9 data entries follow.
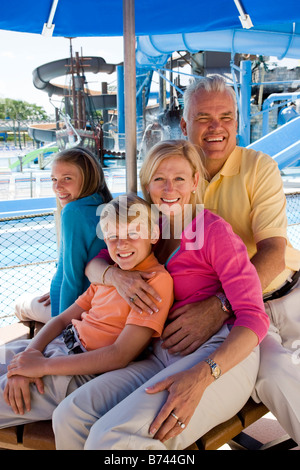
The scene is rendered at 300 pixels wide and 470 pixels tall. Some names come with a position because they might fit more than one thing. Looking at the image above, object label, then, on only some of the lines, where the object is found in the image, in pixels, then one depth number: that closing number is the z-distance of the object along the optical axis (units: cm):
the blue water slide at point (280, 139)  686
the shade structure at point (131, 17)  166
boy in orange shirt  115
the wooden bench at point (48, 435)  107
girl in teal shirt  155
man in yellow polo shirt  116
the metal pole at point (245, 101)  837
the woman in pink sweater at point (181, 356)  96
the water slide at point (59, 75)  1908
